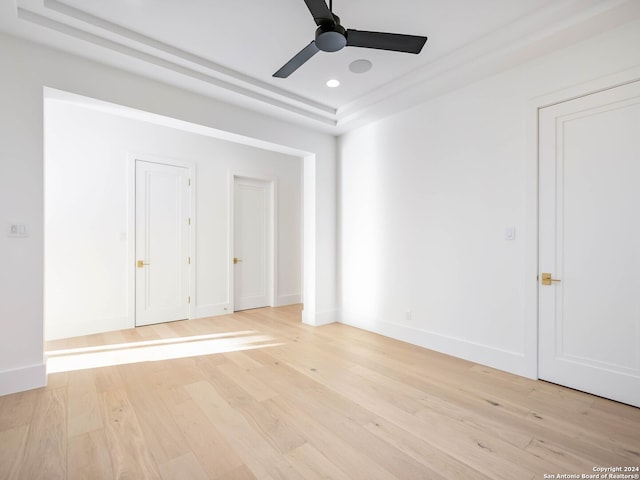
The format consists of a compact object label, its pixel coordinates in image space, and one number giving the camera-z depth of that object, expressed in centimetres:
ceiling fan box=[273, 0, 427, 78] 192
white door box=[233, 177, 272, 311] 555
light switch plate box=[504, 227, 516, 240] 294
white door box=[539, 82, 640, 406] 235
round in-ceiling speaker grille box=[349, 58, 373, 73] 303
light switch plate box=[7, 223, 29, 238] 251
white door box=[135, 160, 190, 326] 450
